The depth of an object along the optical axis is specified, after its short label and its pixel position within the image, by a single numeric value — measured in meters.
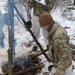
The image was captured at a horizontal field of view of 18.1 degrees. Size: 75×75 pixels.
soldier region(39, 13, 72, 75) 3.90
